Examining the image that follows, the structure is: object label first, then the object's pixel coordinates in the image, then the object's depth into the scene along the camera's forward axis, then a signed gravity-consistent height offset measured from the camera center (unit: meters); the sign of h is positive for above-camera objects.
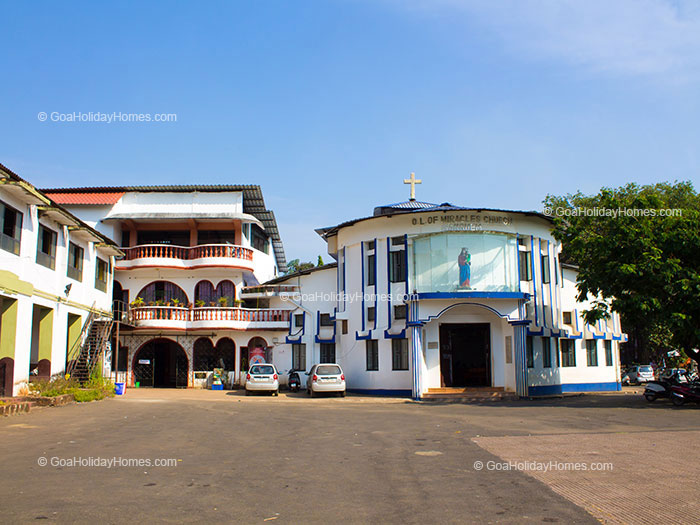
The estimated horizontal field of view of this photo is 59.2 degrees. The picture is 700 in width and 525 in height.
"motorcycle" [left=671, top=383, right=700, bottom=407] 21.38 -1.88
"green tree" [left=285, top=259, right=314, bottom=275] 68.41 +8.71
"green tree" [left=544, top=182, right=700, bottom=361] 20.53 +2.65
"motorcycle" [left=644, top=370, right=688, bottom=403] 22.35 -1.75
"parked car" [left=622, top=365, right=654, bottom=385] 39.28 -2.24
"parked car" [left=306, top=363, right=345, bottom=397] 26.62 -1.59
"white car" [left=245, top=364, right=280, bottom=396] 27.69 -1.63
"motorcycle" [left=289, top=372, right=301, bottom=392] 30.62 -1.93
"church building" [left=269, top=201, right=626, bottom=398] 26.64 +1.51
